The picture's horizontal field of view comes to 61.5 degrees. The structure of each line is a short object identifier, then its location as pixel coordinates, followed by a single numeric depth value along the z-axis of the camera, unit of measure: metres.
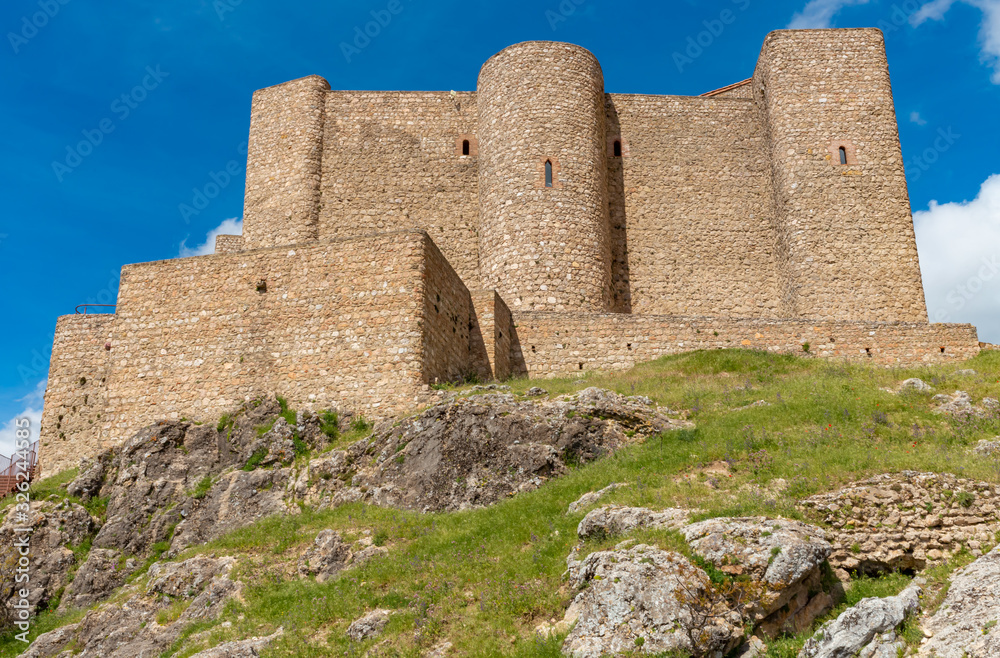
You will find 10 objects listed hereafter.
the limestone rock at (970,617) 8.13
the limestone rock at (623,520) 11.17
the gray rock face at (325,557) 13.43
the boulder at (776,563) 9.70
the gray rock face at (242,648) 11.23
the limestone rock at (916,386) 16.83
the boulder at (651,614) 9.33
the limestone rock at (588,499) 12.84
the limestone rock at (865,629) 8.77
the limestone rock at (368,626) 10.97
